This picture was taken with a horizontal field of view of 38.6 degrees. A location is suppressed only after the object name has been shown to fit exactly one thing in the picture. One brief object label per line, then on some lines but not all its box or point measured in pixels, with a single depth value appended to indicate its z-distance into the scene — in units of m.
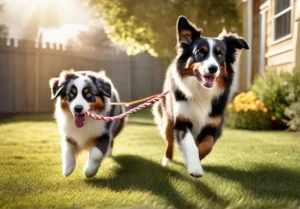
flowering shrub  6.39
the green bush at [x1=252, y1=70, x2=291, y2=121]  6.23
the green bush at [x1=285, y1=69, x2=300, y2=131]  5.42
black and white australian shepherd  2.64
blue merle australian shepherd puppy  2.79
